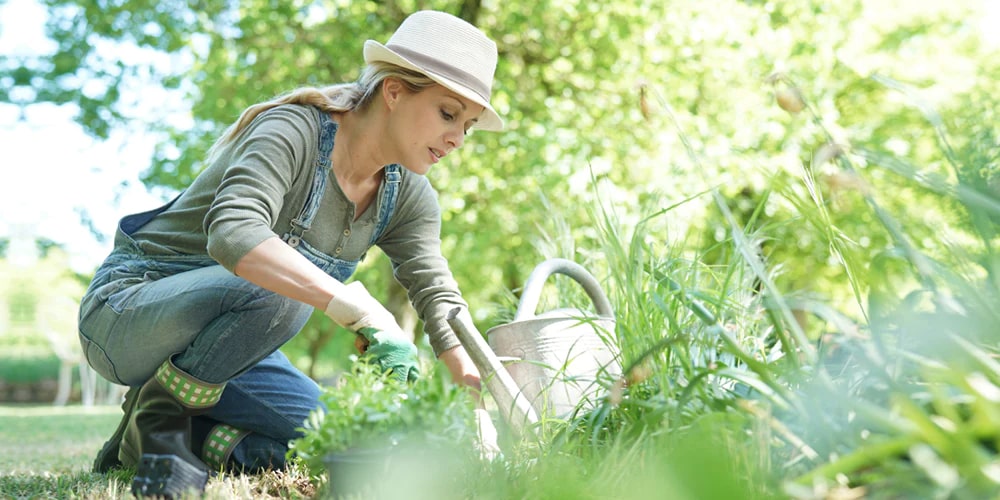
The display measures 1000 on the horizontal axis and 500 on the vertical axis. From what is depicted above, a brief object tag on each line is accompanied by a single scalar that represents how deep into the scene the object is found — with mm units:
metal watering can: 2205
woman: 1681
